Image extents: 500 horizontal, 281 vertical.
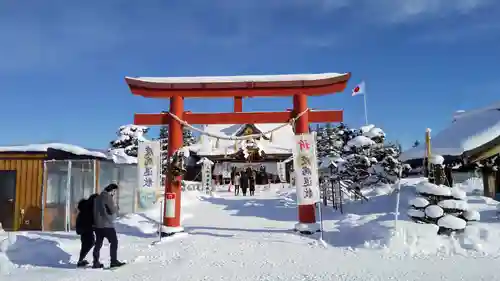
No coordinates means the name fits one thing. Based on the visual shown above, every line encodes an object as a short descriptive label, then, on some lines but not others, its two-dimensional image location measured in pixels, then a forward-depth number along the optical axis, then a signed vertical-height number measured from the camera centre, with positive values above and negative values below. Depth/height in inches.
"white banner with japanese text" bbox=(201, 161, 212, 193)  933.2 +11.1
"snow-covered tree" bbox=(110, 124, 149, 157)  1424.7 +173.8
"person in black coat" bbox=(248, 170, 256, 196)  948.0 -9.1
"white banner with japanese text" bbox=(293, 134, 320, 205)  387.2 +10.4
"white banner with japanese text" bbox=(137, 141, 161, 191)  414.3 +20.0
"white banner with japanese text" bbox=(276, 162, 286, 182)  1096.1 +29.0
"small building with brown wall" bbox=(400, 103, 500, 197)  483.8 +41.5
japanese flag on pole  667.6 +150.3
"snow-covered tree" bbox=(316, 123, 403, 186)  815.3 +36.5
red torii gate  417.4 +95.3
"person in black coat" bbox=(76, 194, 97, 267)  294.7 -30.5
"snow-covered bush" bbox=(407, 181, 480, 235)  333.4 -28.5
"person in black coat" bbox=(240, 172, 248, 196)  933.2 -3.8
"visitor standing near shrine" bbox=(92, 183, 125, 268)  289.0 -29.1
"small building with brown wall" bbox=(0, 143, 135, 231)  473.1 +5.9
